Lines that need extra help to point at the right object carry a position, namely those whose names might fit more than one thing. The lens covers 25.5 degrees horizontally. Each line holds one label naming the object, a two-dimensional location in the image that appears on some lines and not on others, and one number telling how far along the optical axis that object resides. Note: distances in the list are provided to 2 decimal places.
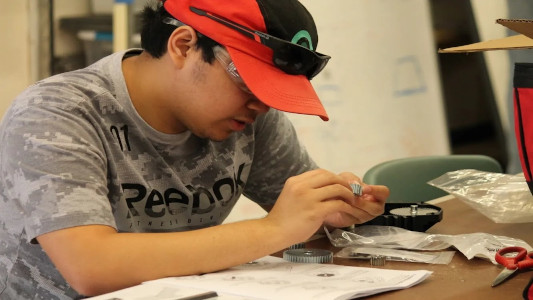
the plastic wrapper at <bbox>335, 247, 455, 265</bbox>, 1.58
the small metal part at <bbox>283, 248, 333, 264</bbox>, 1.59
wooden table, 1.43
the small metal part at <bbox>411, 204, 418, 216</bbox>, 1.77
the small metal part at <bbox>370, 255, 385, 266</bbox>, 1.58
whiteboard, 3.10
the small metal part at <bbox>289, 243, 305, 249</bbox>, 1.67
